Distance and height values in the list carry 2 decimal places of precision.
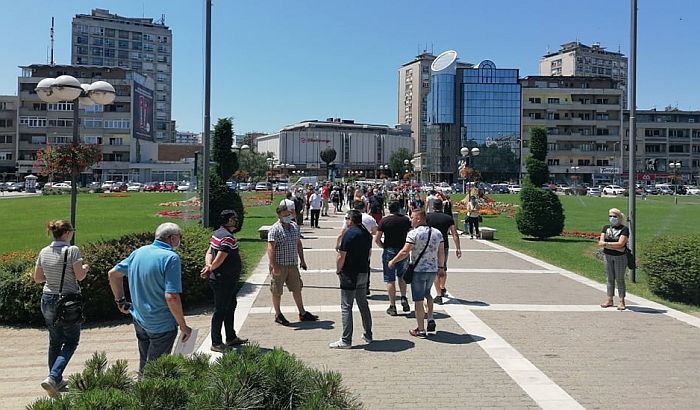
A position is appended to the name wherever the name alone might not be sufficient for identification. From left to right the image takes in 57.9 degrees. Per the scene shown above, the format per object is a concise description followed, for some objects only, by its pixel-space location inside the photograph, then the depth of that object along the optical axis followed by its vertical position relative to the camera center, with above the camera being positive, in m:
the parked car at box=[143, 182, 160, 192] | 76.69 +0.58
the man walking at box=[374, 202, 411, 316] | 9.30 -0.70
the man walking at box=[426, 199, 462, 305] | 10.38 -0.47
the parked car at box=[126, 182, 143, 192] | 76.19 +0.63
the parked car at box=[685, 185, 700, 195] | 78.47 +1.05
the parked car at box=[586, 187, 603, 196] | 74.81 +0.61
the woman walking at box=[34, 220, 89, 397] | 5.84 -0.85
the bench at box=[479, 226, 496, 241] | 21.90 -1.29
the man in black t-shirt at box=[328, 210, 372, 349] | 7.42 -0.96
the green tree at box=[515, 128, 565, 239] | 21.30 -0.19
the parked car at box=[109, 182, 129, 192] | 70.81 +0.55
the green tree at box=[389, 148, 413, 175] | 123.25 +7.10
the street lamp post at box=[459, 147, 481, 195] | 36.07 +2.53
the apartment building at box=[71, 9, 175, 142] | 126.12 +29.50
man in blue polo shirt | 4.96 -0.79
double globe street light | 9.51 +1.55
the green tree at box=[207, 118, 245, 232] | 19.64 +0.68
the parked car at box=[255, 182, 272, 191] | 84.81 +1.02
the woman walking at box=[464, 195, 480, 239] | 21.70 -0.70
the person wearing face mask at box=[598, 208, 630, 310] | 9.68 -0.78
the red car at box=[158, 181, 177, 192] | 76.07 +0.66
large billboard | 92.75 +12.17
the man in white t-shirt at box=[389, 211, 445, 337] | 7.91 -0.86
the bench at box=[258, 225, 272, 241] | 21.08 -1.32
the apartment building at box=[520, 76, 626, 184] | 100.88 +10.98
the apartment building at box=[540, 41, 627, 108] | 146.25 +32.39
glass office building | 105.38 +14.64
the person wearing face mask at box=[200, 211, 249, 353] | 7.25 -0.89
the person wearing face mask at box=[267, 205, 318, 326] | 8.59 -0.86
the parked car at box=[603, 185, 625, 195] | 73.19 +0.73
